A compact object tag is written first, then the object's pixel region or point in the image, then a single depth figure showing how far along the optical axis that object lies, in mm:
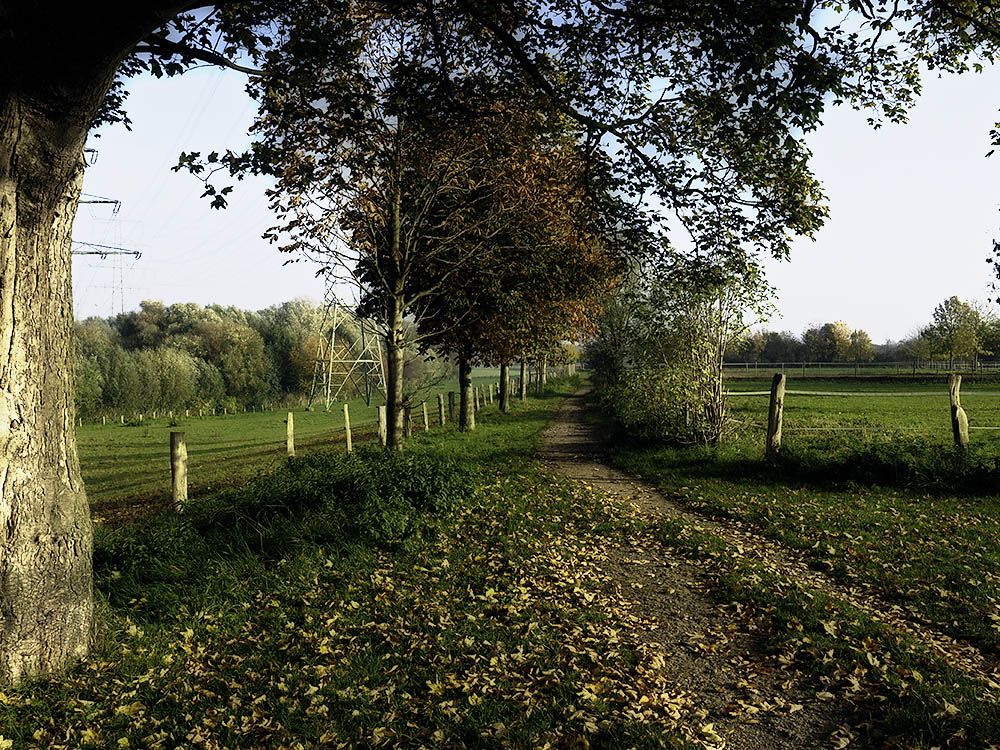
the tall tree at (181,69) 5004
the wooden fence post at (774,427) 14039
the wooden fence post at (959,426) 12775
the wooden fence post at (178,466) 11703
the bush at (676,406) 16281
